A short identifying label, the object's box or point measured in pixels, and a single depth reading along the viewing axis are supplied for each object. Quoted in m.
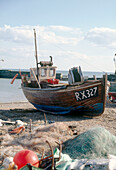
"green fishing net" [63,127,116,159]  5.30
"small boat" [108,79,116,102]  19.23
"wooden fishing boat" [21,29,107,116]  11.04
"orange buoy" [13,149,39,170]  4.29
